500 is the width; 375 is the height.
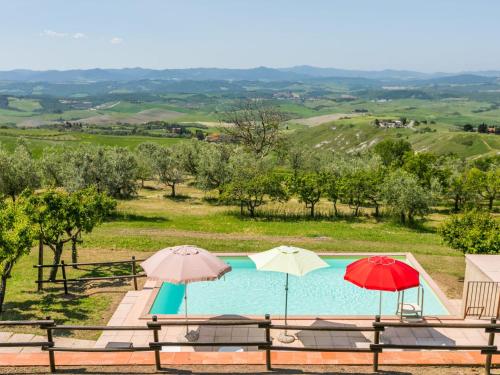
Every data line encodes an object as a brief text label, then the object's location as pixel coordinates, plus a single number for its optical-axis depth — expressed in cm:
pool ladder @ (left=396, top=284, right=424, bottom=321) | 1591
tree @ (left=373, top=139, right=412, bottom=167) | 9612
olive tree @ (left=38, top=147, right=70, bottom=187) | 4738
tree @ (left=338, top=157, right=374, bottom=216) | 4034
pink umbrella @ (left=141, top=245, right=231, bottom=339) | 1364
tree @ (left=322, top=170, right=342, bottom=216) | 3981
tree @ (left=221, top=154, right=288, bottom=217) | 3988
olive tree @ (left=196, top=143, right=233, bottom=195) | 5112
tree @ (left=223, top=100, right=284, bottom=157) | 7150
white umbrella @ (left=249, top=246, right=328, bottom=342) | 1434
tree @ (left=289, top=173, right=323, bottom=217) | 3988
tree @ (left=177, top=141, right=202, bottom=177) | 6159
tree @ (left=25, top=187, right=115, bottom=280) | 1842
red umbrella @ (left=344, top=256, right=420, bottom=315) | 1310
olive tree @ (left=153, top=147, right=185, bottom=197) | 5615
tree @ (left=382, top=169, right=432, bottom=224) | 3747
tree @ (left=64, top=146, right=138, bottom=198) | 4128
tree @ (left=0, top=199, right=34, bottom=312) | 1477
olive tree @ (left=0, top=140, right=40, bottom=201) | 4022
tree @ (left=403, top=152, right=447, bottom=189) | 4955
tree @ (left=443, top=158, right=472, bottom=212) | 5044
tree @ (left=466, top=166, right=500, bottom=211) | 4953
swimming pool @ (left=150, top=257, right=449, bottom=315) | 1891
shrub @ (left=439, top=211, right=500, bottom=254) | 2003
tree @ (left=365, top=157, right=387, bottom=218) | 4009
